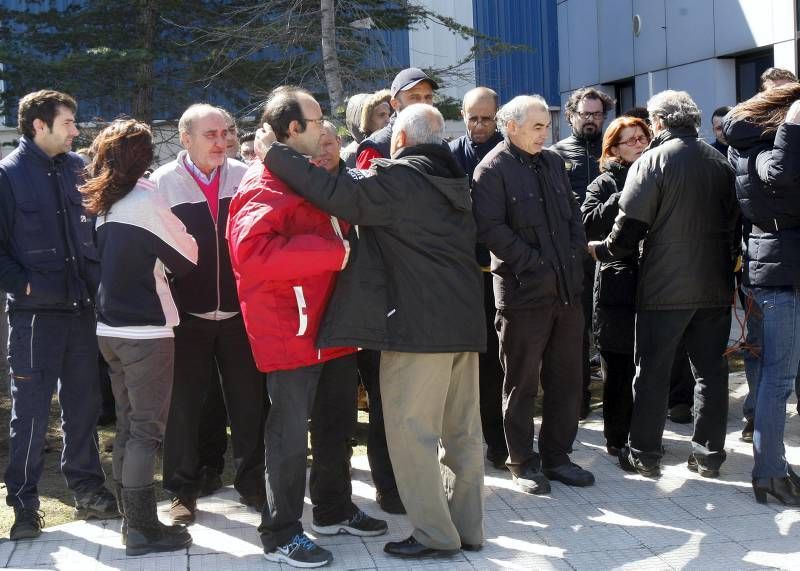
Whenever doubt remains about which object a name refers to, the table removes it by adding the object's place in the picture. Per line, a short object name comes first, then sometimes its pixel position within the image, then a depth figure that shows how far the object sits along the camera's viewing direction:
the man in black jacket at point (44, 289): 4.80
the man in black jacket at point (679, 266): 5.18
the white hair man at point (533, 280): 5.04
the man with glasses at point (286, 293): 4.09
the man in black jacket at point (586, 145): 6.57
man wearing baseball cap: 5.18
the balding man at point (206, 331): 4.78
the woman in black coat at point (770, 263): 4.77
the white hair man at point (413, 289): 4.14
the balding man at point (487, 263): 5.63
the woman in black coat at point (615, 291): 5.72
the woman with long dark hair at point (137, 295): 4.39
